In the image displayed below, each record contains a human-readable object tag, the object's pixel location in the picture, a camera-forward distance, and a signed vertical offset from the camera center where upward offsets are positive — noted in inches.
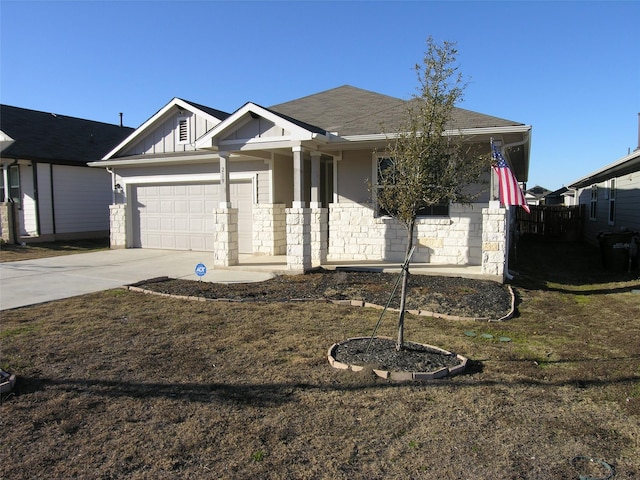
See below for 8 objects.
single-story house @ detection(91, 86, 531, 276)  398.3 +29.2
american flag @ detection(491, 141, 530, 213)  347.6 +19.1
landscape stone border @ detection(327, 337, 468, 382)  176.4 -61.1
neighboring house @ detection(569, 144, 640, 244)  535.5 +21.2
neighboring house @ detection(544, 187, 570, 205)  1585.1 +56.1
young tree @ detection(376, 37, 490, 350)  188.7 +21.4
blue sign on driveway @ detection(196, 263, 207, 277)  344.8 -42.8
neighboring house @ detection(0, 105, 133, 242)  677.9 +45.7
